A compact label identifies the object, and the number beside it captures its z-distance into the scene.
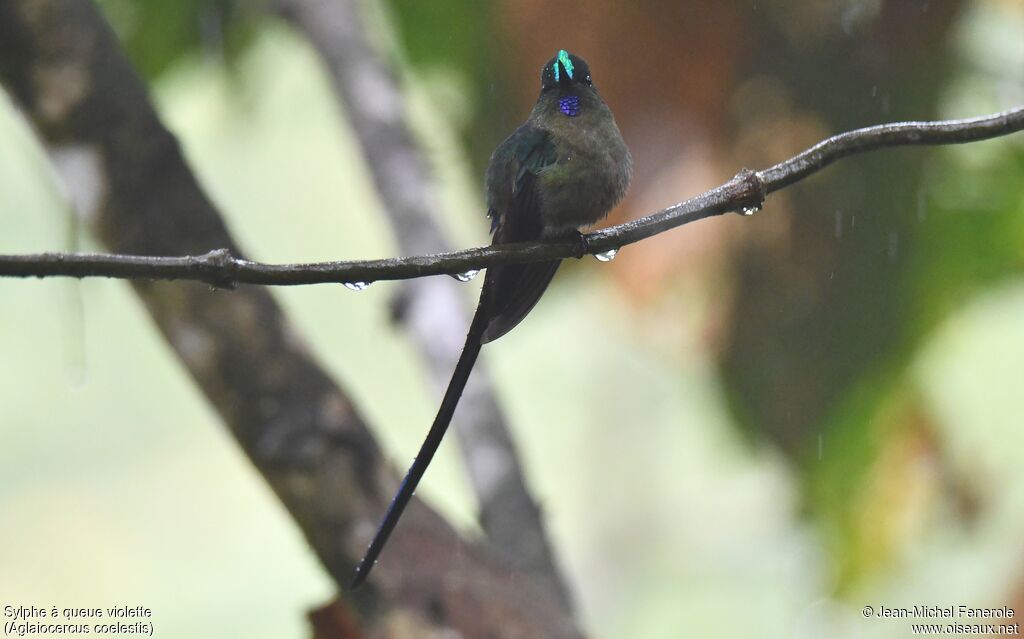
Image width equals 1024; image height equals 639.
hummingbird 4.32
